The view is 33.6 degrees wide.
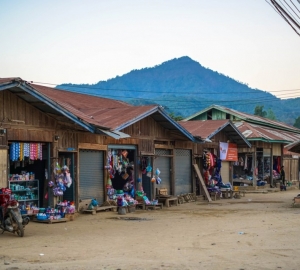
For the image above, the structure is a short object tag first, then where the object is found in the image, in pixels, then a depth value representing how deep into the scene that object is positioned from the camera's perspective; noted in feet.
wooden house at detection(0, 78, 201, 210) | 44.93
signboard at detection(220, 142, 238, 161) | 83.76
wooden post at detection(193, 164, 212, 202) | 74.09
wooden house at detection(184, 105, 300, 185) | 98.94
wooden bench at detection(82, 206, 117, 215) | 52.85
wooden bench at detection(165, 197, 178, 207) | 64.54
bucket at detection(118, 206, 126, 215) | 54.13
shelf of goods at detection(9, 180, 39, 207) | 46.57
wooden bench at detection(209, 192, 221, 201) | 76.00
